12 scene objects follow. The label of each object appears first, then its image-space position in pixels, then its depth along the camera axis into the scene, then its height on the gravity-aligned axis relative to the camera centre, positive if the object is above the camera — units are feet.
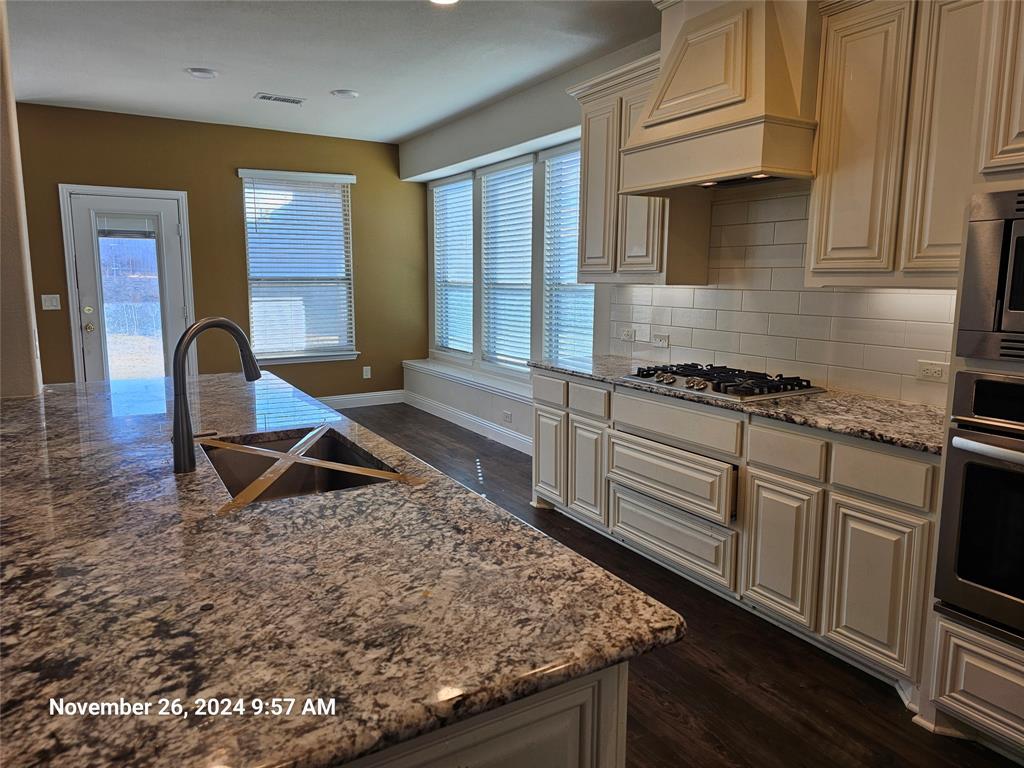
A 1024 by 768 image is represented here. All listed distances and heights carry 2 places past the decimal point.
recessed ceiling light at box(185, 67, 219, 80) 14.15 +4.81
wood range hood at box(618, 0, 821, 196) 8.24 +2.63
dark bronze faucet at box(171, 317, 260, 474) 5.06 -0.88
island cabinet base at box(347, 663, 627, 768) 2.64 -1.87
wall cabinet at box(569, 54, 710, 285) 10.94 +1.42
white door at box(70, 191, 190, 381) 18.15 +0.33
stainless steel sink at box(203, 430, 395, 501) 6.28 -1.68
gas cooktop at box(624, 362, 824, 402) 8.70 -1.22
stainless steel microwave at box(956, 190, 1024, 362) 5.63 +0.14
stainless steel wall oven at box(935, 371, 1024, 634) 5.74 -1.86
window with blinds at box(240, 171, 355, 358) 20.65 +0.95
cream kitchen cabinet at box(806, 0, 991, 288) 7.09 +1.78
